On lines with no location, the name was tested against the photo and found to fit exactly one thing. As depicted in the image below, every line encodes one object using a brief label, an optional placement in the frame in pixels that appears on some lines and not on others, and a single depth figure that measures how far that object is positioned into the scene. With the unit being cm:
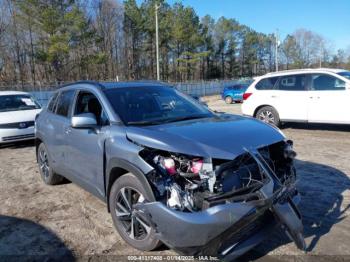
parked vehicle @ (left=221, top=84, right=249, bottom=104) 2644
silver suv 306
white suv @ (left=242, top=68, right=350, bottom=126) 962
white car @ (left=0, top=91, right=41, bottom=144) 997
